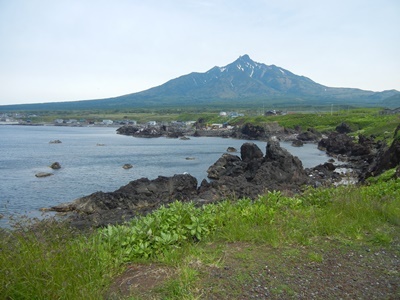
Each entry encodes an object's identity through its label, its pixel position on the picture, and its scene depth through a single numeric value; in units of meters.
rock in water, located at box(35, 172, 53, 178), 40.56
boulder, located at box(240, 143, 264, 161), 46.19
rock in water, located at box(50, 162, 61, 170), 47.23
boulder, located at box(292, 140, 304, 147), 79.39
